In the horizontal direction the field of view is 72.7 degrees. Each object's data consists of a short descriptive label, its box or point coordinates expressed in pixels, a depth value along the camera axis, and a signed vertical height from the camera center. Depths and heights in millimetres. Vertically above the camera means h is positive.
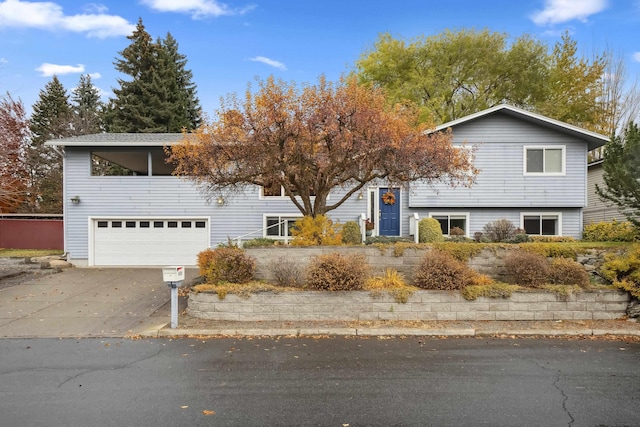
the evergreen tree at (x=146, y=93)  34562 +9373
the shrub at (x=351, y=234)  12746 -809
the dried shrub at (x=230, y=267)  9812 -1391
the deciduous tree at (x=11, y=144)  19597 +3133
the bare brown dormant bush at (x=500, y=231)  14844 -858
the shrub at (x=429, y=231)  14320 -824
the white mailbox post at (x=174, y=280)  8305 -1405
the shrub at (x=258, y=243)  11384 -1010
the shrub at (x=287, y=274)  9672 -1525
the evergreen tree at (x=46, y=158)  30328 +3508
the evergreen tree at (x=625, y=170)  10039 +856
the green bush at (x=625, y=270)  8891 -1370
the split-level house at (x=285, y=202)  17141 +195
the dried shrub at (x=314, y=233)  11555 -711
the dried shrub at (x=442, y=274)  9109 -1435
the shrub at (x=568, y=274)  9266 -1462
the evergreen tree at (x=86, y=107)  35344 +9665
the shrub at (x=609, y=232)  15440 -961
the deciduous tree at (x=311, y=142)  9906 +1506
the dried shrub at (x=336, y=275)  8992 -1422
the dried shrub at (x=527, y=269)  9375 -1379
